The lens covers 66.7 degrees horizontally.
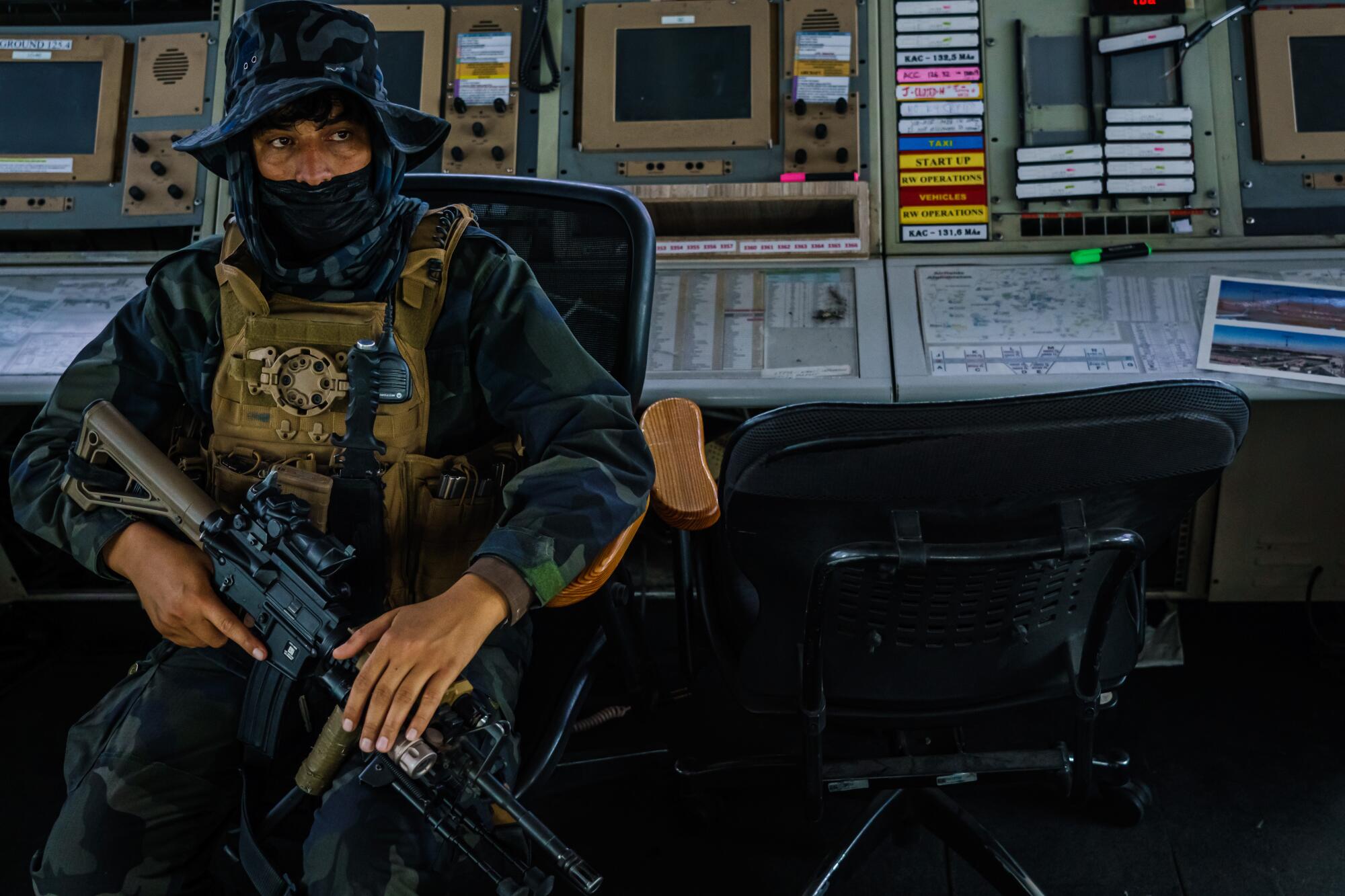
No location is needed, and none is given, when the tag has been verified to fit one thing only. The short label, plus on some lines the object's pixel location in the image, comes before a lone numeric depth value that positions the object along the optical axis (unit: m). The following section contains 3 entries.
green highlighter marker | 1.99
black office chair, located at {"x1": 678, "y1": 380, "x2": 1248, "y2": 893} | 0.90
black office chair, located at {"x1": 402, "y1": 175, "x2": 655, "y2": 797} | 1.29
